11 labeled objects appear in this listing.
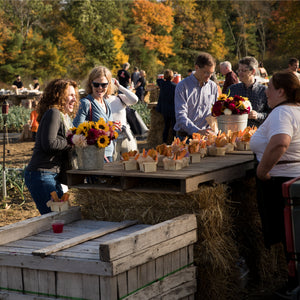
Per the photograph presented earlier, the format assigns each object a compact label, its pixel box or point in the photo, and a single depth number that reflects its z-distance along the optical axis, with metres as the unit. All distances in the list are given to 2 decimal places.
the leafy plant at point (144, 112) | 15.24
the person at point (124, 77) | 18.05
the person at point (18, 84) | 21.97
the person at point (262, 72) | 20.44
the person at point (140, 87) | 20.62
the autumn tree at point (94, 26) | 45.53
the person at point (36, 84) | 21.58
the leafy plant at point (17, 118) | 15.55
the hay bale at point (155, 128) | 12.03
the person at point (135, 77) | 22.21
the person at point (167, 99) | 11.05
